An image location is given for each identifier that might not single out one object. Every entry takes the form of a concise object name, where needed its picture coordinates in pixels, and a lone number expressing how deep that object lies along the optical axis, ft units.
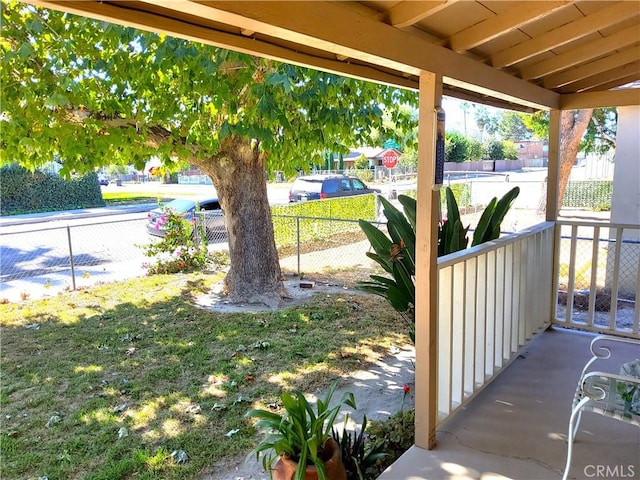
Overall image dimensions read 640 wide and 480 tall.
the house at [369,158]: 101.30
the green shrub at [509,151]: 102.42
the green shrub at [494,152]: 100.47
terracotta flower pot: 6.47
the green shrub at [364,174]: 77.16
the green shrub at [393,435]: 8.11
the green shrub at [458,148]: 80.19
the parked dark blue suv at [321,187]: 41.81
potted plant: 6.45
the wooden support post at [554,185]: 12.21
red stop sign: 43.70
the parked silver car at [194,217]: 27.19
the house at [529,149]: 119.77
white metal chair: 6.02
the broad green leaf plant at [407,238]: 10.46
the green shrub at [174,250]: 25.43
